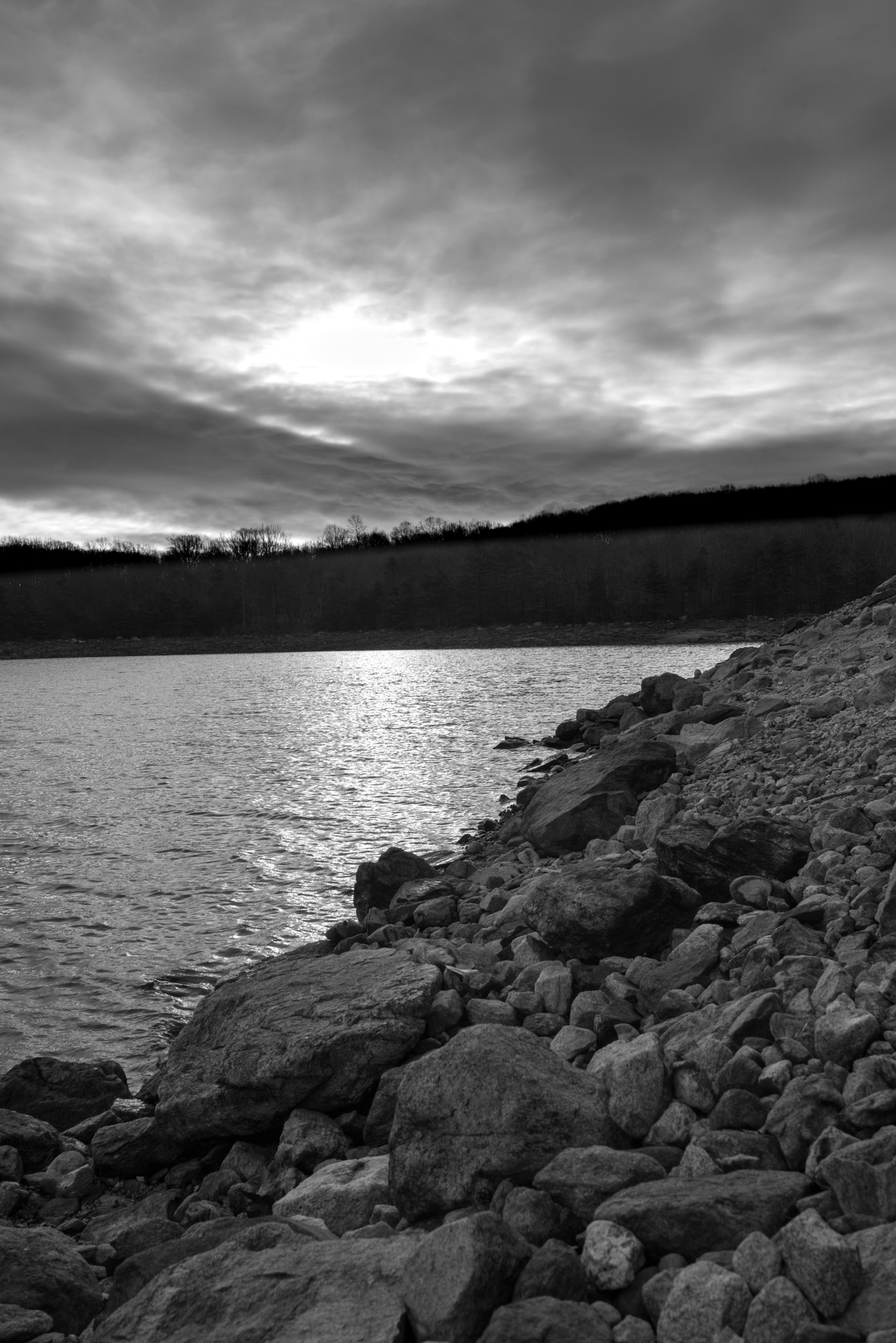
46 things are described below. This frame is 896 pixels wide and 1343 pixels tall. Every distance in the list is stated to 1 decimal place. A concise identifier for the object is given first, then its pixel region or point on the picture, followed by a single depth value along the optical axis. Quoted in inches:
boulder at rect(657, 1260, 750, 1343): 108.5
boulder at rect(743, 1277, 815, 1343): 104.4
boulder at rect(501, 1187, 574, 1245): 133.5
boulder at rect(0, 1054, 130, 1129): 239.0
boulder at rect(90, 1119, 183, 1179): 208.5
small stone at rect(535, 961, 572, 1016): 221.1
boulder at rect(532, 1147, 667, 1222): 136.8
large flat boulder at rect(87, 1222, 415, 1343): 121.0
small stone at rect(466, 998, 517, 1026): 218.8
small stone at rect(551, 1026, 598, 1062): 197.9
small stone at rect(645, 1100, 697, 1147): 152.5
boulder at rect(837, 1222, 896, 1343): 104.1
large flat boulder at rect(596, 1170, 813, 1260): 121.6
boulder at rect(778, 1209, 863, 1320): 107.1
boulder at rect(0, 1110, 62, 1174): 213.6
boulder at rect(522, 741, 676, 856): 398.9
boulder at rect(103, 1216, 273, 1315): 145.1
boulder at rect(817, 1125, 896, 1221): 121.4
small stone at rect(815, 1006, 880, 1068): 154.0
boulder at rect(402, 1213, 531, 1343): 116.9
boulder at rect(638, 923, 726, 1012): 211.8
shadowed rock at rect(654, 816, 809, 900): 255.9
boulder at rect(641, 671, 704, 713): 774.5
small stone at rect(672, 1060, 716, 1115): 156.7
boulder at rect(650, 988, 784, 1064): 169.2
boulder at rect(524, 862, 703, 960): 241.0
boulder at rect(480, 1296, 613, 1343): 110.8
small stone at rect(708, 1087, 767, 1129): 148.7
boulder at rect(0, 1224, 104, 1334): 145.5
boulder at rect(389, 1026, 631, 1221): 151.2
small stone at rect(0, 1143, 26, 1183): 203.3
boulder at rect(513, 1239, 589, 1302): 120.3
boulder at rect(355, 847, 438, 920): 386.0
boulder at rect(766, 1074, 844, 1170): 139.1
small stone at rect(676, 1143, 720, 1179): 138.9
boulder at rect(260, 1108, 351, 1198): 191.2
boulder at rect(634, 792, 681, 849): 354.9
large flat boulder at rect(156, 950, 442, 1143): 204.4
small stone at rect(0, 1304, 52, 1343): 138.5
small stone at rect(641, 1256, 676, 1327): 114.9
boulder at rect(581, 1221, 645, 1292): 120.0
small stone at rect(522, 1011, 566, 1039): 212.1
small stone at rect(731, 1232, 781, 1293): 112.1
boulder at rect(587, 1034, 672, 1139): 158.4
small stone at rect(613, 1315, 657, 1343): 110.9
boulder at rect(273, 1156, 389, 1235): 159.5
